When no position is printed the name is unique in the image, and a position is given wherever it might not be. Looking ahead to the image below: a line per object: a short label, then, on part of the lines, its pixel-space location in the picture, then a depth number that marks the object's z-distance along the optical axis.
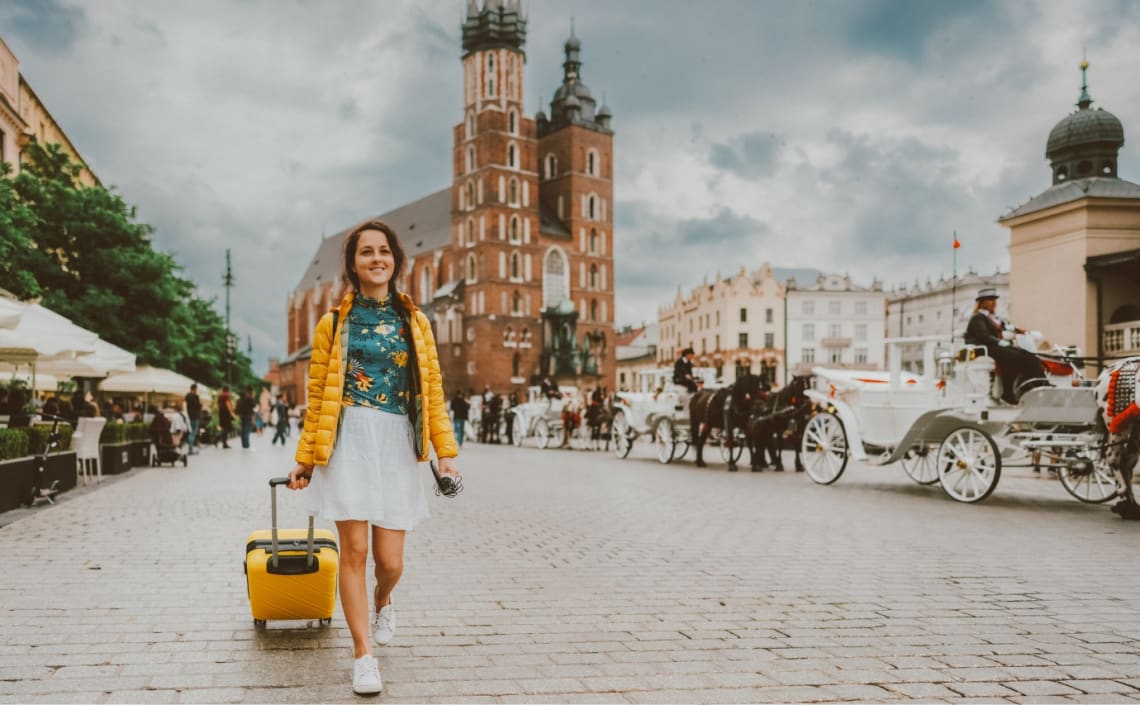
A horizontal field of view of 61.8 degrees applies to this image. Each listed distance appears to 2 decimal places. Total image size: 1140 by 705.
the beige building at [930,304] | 89.94
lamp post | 40.07
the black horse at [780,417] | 15.35
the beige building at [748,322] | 89.62
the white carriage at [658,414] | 19.10
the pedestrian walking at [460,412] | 30.16
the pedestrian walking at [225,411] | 26.75
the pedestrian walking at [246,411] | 26.81
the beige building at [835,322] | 92.81
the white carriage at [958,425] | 10.06
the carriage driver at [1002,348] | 10.44
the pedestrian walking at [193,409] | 22.50
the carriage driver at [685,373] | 18.86
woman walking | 3.78
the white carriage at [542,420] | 27.48
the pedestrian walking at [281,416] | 31.44
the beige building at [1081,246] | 21.06
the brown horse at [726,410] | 16.44
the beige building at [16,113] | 28.72
